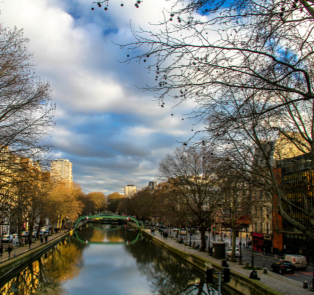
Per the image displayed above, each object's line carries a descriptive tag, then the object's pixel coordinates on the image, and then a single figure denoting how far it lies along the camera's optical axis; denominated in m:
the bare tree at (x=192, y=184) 35.22
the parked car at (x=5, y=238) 44.16
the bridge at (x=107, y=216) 88.06
